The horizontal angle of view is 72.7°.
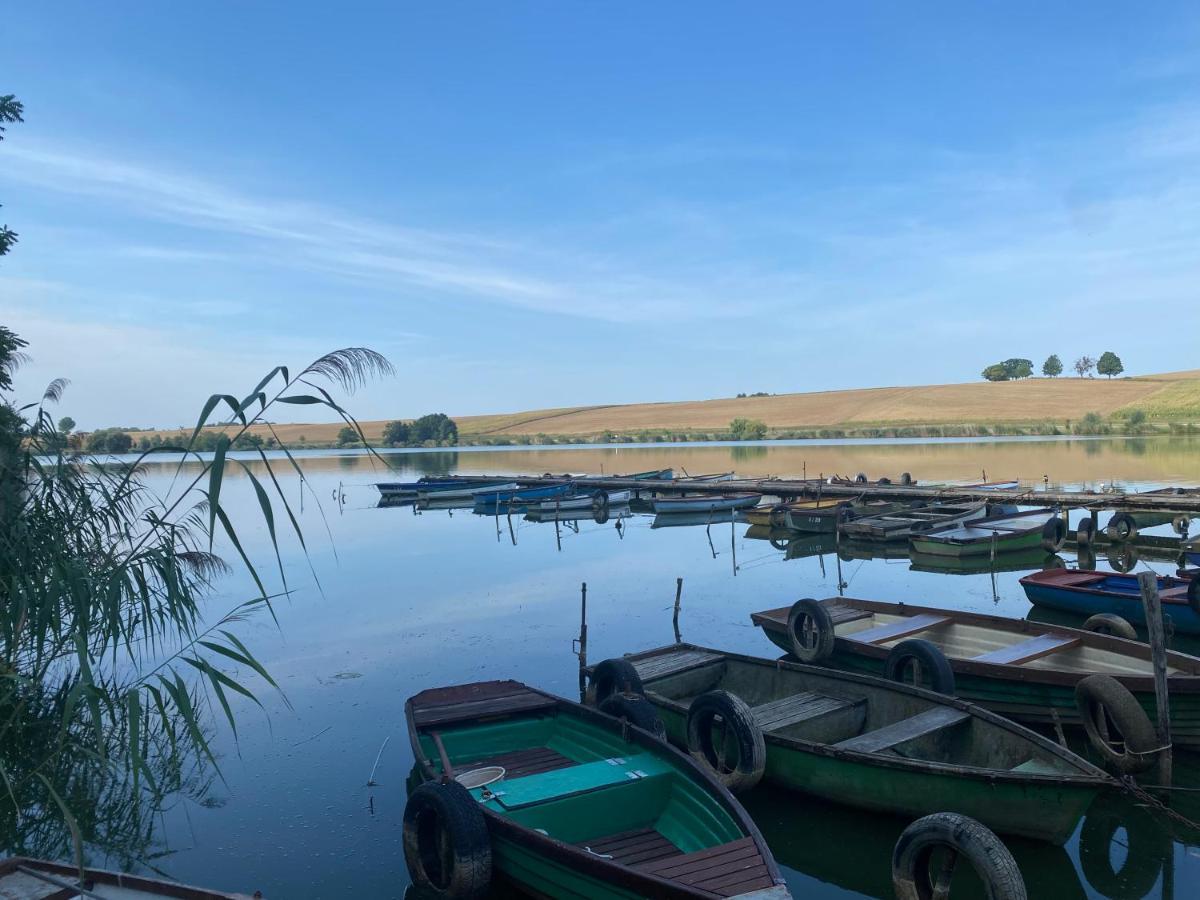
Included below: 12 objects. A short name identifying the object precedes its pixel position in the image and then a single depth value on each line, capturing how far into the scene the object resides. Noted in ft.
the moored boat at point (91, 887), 18.62
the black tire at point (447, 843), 23.45
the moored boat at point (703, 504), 134.00
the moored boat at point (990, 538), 87.25
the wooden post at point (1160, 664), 28.94
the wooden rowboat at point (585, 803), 19.56
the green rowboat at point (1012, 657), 33.37
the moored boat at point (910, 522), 96.84
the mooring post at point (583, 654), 43.45
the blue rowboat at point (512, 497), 152.56
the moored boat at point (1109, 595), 50.52
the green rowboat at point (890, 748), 25.22
